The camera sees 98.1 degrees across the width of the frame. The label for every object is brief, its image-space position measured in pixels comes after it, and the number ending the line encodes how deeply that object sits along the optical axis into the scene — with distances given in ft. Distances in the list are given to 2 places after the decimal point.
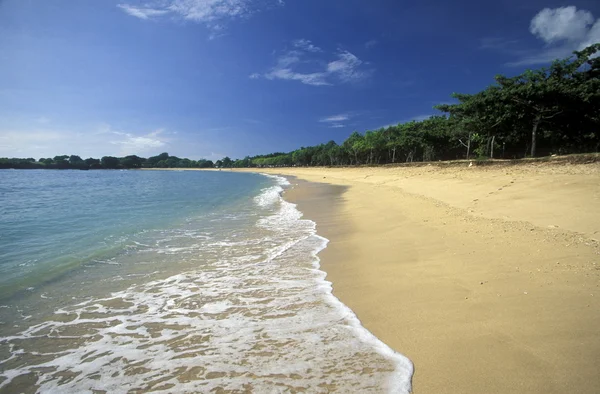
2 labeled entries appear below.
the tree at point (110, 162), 583.58
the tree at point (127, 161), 627.05
